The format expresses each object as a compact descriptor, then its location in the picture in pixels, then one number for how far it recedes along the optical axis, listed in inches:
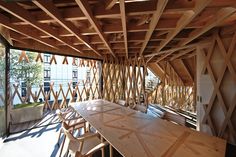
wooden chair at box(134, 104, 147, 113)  77.2
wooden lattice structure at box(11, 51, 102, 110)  148.8
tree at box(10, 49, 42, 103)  181.9
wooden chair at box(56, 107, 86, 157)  61.3
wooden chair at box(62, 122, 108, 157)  42.1
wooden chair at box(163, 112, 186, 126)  54.8
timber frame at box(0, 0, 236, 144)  42.9
